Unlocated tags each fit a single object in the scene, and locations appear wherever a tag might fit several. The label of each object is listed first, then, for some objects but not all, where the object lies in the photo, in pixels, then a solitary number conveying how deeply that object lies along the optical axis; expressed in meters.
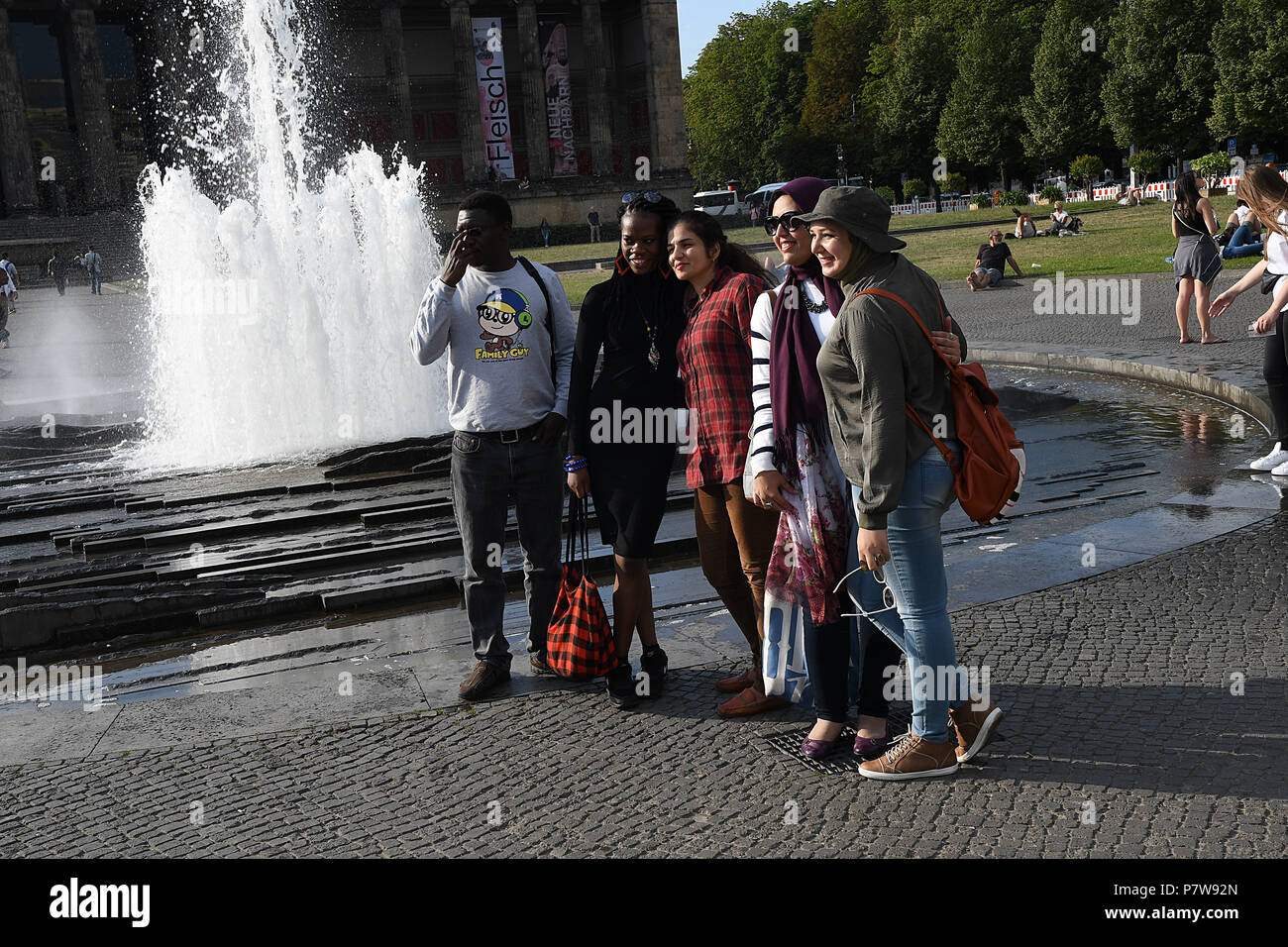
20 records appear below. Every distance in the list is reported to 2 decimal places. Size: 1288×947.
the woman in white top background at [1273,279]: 8.12
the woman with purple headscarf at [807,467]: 4.80
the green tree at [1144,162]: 56.22
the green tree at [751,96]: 89.39
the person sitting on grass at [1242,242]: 12.66
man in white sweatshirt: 5.90
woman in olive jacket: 4.30
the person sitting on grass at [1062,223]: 38.69
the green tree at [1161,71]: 58.16
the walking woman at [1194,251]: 15.30
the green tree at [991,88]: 69.62
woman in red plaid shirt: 5.22
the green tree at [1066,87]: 63.81
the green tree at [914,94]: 75.25
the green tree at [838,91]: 83.56
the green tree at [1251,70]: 53.12
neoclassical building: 68.31
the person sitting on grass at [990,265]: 27.72
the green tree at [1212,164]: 48.88
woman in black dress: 5.54
